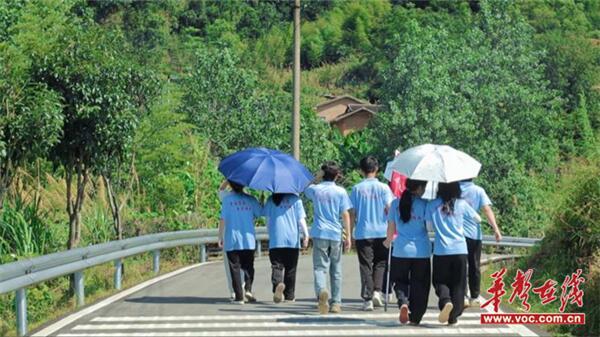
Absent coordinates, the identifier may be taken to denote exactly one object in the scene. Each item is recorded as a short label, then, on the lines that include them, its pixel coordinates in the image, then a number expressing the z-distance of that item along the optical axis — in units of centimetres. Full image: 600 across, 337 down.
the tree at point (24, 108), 1723
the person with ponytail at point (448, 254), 1163
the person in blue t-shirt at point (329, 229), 1324
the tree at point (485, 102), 5712
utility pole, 2633
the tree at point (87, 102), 1839
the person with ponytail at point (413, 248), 1173
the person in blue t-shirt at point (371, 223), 1385
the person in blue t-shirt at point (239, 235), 1433
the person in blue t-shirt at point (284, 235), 1422
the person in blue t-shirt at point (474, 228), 1330
